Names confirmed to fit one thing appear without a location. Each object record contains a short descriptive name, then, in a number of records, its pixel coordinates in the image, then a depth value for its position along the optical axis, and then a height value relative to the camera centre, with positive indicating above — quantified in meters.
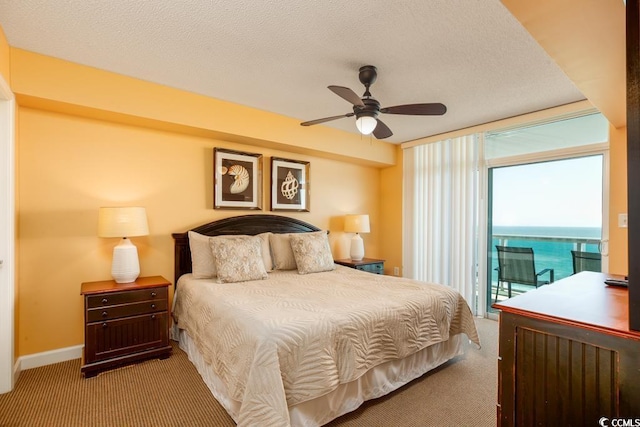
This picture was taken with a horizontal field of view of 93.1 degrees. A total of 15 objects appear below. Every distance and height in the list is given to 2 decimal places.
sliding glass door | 3.34 -0.05
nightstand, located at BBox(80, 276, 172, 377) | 2.47 -0.95
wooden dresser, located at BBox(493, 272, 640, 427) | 1.05 -0.56
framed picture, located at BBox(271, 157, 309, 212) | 4.05 +0.39
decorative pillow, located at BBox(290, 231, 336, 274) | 3.49 -0.47
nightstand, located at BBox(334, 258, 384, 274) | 4.30 -0.73
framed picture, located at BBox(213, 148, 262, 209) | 3.59 +0.41
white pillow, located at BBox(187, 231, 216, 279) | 3.07 -0.47
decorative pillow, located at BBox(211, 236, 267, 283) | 2.92 -0.47
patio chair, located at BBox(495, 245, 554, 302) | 3.77 -0.69
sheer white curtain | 4.16 +0.00
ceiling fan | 2.46 +0.86
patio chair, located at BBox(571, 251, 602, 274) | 3.29 -0.52
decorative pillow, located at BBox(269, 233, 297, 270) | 3.63 -0.48
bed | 1.68 -0.78
